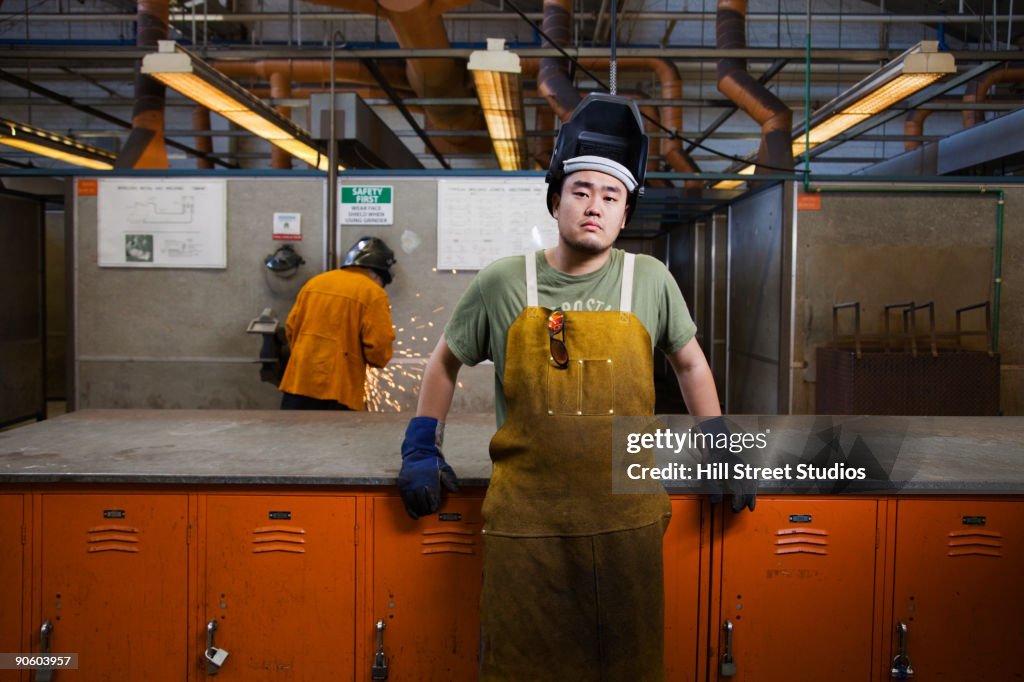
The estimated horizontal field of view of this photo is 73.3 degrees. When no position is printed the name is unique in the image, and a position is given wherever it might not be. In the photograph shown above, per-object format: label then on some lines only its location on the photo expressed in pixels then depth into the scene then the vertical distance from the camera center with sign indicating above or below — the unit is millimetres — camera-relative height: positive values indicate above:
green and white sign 4270 +624
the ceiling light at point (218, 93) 3492 +1203
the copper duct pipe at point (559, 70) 6088 +2228
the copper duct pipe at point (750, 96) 5656 +1828
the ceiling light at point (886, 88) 3613 +1333
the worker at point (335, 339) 3617 -173
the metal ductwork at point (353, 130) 4422 +1182
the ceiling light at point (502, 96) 3834 +1381
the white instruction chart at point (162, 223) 4293 +496
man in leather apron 1596 -367
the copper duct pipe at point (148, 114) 5828 +1639
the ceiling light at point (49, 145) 4691 +1196
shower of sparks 4324 -426
